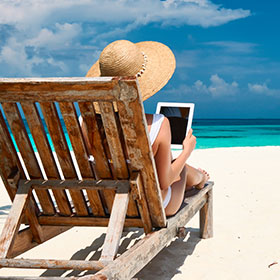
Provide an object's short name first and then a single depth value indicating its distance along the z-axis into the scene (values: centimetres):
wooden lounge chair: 198
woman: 218
